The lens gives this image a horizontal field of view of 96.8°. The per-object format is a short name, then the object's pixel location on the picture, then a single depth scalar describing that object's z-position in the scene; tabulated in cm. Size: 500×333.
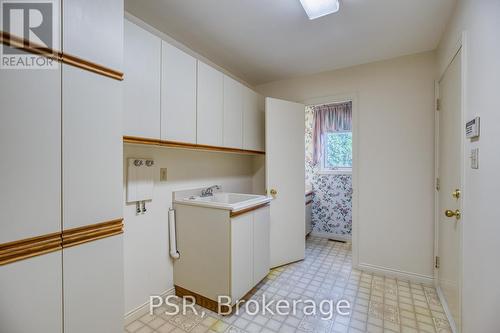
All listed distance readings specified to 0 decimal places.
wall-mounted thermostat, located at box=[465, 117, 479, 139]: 118
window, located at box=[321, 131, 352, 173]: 366
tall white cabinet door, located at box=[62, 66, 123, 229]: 92
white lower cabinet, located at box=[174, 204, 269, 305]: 174
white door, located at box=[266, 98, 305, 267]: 253
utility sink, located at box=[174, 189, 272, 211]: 178
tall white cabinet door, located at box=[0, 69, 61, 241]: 77
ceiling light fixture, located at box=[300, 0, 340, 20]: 151
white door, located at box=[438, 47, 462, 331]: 153
